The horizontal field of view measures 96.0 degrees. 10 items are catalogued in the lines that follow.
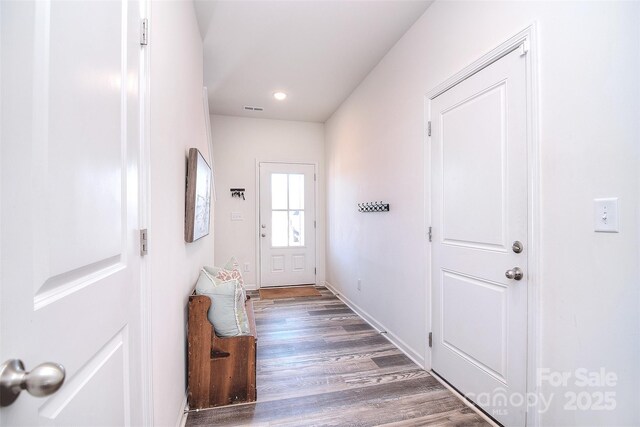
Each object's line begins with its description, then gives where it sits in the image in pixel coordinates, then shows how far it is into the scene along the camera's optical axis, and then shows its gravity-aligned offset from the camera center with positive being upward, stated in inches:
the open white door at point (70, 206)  18.5 +0.7
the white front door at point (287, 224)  182.1 -6.5
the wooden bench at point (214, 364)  69.5 -36.5
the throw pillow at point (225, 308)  71.3 -23.4
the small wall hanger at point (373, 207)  109.8 +2.9
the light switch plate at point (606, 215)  43.1 -0.3
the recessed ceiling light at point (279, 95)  143.9 +60.5
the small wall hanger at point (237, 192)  176.6 +13.7
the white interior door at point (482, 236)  58.9 -5.2
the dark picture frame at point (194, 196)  70.5 +4.6
